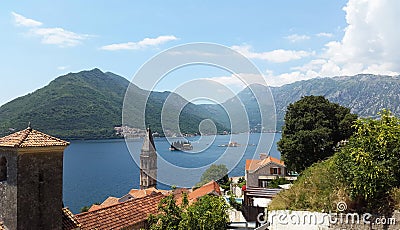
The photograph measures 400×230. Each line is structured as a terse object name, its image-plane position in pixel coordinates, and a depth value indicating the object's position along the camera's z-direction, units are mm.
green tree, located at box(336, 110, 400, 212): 7715
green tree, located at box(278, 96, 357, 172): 21328
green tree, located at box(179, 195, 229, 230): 10453
